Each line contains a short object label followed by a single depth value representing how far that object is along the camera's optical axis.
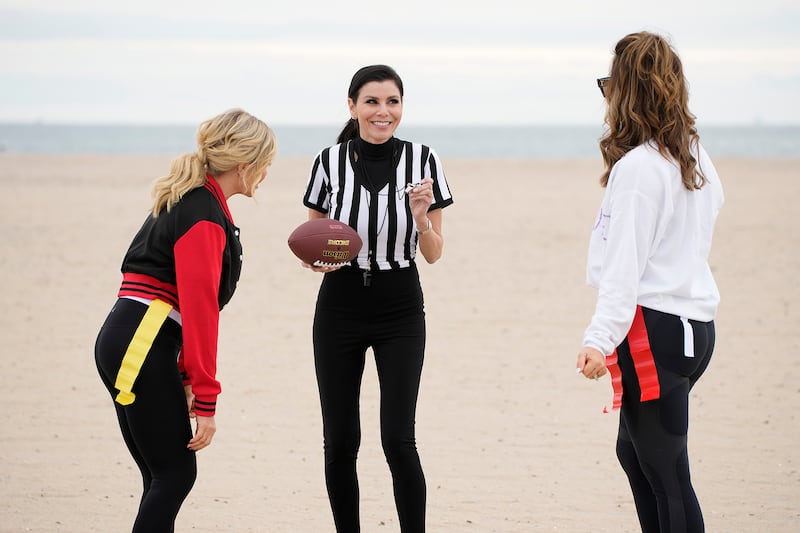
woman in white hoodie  6.26
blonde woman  6.66
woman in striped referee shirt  8.25
